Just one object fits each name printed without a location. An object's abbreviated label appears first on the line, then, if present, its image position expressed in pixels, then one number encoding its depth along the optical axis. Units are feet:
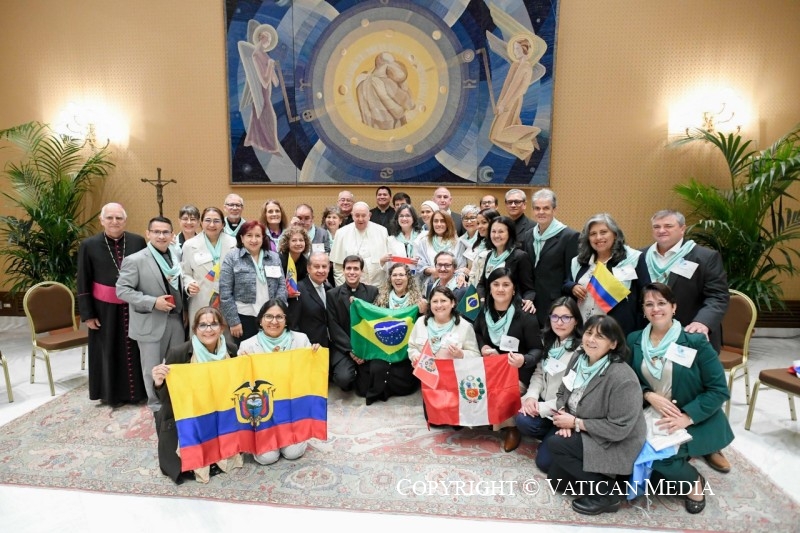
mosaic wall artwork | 19.67
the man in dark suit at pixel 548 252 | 12.09
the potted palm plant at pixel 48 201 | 19.08
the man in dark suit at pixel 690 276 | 10.20
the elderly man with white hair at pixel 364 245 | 16.01
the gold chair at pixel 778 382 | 10.98
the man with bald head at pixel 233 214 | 15.25
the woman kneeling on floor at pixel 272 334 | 10.70
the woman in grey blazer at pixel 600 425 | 8.49
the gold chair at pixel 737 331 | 12.67
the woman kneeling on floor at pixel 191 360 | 9.47
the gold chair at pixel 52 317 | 14.60
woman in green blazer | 8.70
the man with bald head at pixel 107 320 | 13.15
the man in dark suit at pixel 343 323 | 13.78
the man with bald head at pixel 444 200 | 17.74
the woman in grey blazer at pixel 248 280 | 12.46
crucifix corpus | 20.98
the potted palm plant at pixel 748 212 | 16.43
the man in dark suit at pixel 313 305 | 13.53
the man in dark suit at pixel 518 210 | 12.78
